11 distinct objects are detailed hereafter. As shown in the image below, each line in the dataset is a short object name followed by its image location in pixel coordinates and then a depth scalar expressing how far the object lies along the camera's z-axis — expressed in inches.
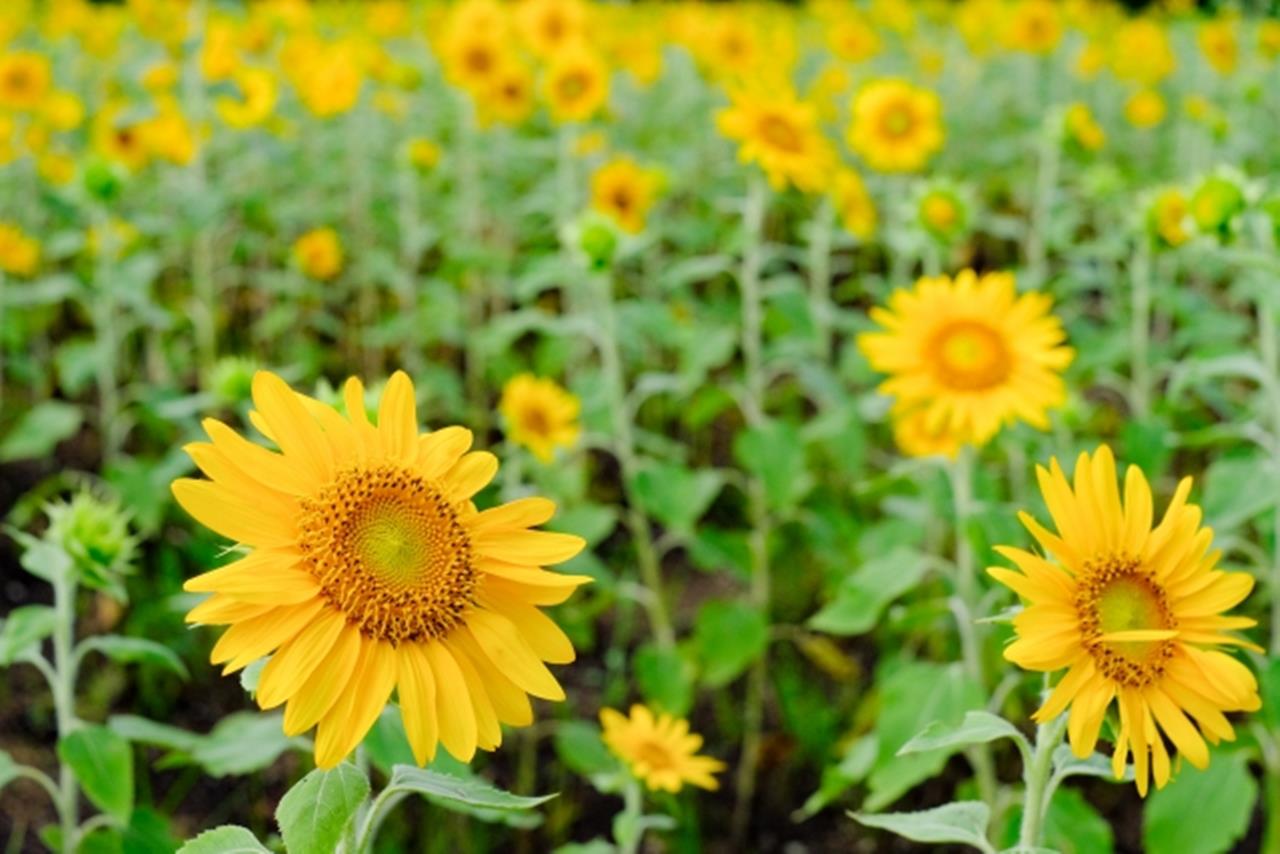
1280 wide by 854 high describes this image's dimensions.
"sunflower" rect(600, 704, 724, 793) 71.4
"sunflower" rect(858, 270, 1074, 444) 80.0
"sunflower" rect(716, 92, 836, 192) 111.6
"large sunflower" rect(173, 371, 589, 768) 42.8
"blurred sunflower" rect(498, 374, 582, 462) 104.0
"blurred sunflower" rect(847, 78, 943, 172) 134.9
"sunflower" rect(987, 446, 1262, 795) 45.8
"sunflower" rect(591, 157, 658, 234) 135.1
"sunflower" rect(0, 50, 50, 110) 145.1
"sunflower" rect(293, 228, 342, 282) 151.0
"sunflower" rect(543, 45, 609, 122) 139.3
